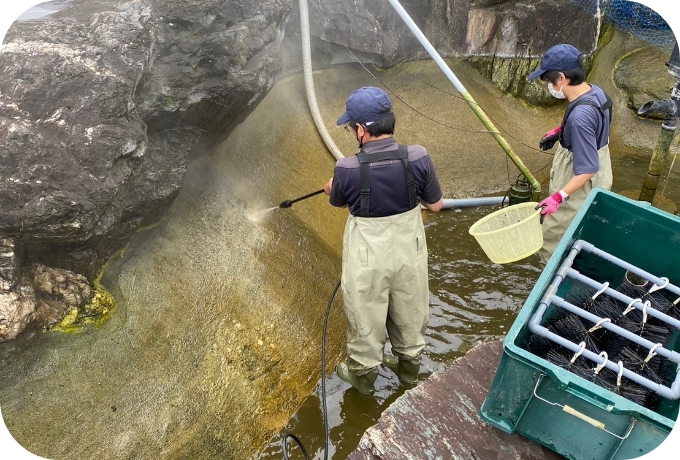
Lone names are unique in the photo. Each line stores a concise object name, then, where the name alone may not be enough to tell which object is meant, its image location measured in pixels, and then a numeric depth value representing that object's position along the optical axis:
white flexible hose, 5.95
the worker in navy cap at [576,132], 3.83
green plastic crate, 2.26
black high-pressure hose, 3.37
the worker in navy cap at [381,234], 3.34
